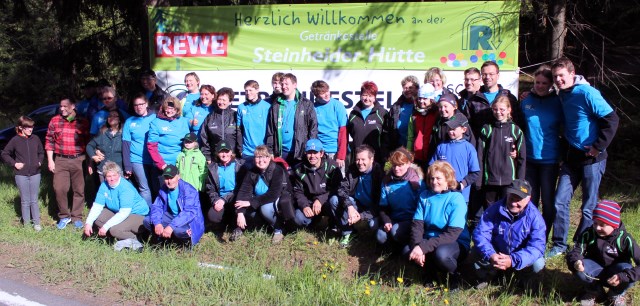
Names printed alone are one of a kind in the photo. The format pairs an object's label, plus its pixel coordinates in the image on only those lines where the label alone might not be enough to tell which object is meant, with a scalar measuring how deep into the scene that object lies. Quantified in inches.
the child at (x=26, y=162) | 287.7
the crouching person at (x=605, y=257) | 174.1
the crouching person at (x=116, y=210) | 255.8
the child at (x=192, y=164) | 266.1
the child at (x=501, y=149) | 217.3
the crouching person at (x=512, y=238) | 183.5
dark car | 574.6
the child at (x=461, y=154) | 217.5
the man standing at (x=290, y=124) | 268.1
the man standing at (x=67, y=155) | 297.9
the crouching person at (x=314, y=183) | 250.2
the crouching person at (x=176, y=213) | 242.5
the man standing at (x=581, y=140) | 202.8
